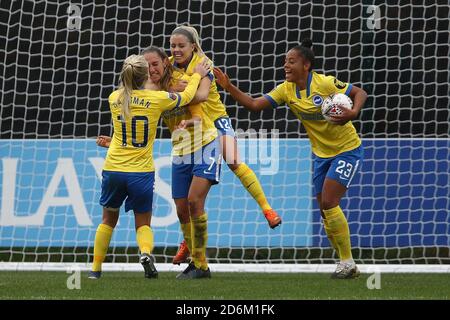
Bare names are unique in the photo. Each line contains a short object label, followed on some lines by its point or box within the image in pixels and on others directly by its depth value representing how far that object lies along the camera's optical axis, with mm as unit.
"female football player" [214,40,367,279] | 16625
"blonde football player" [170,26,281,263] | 16312
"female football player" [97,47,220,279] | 16219
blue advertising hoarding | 20922
